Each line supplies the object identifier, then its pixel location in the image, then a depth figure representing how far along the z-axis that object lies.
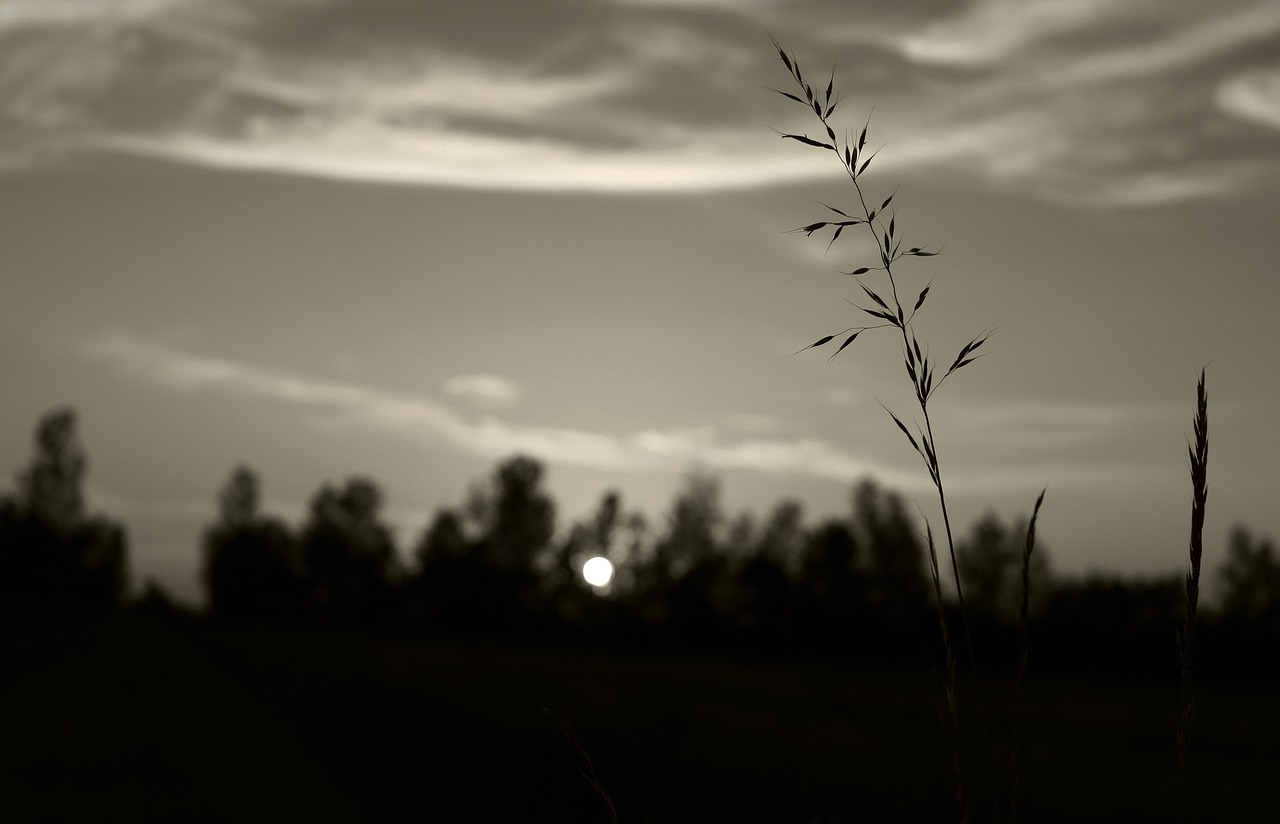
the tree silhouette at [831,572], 63.66
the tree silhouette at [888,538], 91.11
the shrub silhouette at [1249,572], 99.00
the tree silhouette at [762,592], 65.19
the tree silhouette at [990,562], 99.19
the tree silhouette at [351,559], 93.50
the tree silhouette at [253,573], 98.62
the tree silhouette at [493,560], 79.50
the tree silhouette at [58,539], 85.36
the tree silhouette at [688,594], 66.38
